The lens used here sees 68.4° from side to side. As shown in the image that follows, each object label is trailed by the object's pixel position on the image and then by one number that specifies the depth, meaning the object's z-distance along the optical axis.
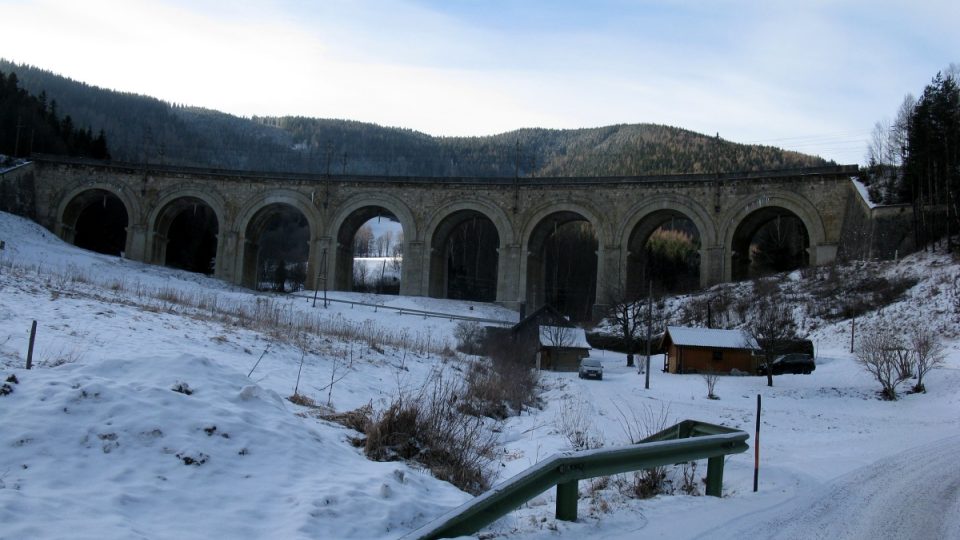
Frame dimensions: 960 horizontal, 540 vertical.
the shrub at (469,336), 28.38
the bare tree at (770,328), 25.11
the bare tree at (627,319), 34.97
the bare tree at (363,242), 115.88
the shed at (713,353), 29.09
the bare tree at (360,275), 68.78
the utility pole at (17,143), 48.94
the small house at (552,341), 32.22
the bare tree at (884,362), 20.64
